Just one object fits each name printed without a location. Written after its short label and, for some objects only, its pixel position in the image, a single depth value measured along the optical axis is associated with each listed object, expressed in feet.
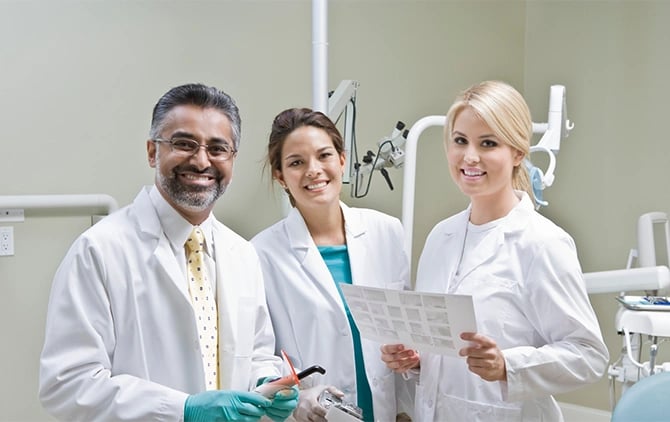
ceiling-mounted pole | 8.36
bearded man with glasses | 4.88
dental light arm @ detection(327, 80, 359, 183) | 8.63
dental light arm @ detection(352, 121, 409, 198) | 8.74
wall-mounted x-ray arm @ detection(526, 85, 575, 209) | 8.43
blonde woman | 5.32
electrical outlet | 8.69
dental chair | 5.32
